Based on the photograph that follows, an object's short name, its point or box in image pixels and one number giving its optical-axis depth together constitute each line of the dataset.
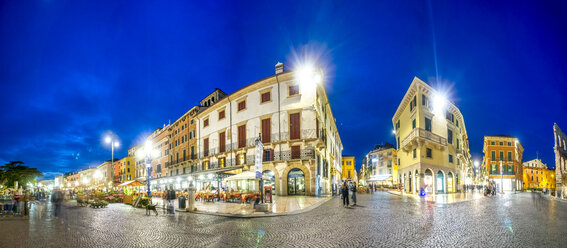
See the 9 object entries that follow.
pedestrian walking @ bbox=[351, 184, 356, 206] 18.55
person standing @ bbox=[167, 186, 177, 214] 14.73
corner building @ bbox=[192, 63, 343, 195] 28.59
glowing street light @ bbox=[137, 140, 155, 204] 22.36
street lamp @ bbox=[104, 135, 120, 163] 28.75
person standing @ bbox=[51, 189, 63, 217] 15.36
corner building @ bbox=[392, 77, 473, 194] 32.41
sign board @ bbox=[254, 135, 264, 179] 15.70
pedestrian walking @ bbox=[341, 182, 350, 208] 17.59
